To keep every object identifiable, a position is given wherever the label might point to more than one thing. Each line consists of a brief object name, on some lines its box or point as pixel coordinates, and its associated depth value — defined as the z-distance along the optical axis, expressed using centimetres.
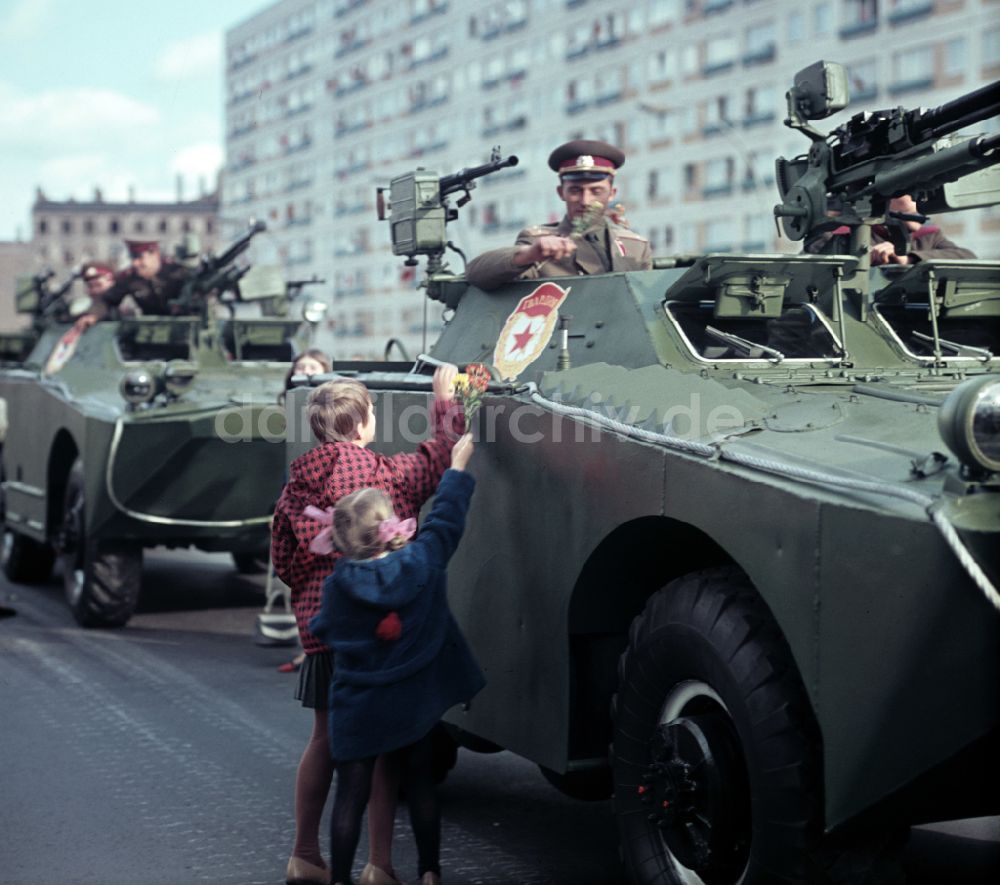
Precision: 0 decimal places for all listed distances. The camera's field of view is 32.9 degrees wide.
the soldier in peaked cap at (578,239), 605
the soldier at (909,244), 615
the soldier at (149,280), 1329
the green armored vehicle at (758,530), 357
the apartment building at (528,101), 4322
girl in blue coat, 471
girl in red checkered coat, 513
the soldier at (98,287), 1323
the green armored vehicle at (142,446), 1049
